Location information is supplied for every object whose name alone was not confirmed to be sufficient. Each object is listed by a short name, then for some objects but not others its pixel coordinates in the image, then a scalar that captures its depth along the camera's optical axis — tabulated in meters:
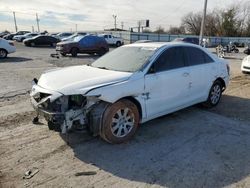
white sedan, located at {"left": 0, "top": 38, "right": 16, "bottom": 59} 13.40
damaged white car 3.01
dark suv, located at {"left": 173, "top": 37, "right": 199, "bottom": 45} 19.47
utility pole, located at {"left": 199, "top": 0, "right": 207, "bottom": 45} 19.88
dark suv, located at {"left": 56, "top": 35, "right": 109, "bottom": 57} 14.82
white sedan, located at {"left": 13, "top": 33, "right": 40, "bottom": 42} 30.90
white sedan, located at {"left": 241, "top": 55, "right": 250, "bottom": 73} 8.54
